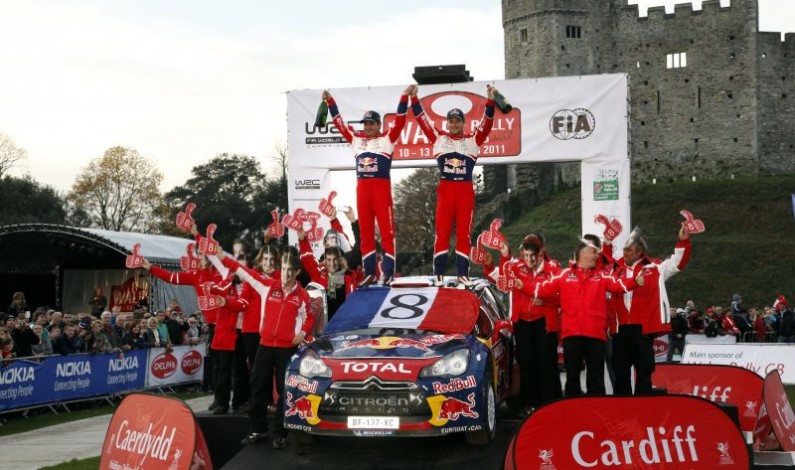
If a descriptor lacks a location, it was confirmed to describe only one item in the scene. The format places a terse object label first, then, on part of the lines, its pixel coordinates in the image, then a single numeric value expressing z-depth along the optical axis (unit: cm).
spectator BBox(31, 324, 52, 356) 1773
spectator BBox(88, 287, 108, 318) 3038
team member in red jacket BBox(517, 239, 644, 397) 997
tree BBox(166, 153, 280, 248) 6109
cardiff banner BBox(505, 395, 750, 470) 828
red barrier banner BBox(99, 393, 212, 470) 874
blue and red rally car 882
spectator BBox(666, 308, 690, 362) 2636
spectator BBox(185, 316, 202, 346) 2270
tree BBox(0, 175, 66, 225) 6156
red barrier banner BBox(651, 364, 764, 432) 1188
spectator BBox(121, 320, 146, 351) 2000
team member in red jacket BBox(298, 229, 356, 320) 1189
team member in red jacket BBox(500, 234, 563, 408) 1069
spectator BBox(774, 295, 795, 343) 2736
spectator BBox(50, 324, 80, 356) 1784
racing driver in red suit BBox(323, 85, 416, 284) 1241
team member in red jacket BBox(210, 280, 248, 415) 1070
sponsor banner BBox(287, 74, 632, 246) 1872
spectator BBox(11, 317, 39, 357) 1728
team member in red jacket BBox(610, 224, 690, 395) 1073
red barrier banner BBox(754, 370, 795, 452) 1052
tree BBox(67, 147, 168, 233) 6938
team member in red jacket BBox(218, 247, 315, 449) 991
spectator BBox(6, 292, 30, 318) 2148
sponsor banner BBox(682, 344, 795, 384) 2167
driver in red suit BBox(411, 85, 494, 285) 1220
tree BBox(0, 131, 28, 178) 6569
